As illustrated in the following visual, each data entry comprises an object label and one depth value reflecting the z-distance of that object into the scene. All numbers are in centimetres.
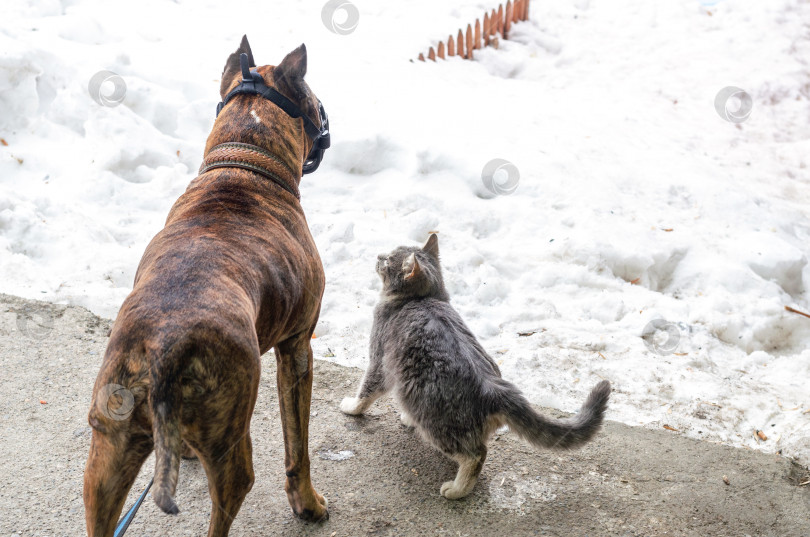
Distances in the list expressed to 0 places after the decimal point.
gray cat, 327
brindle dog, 199
